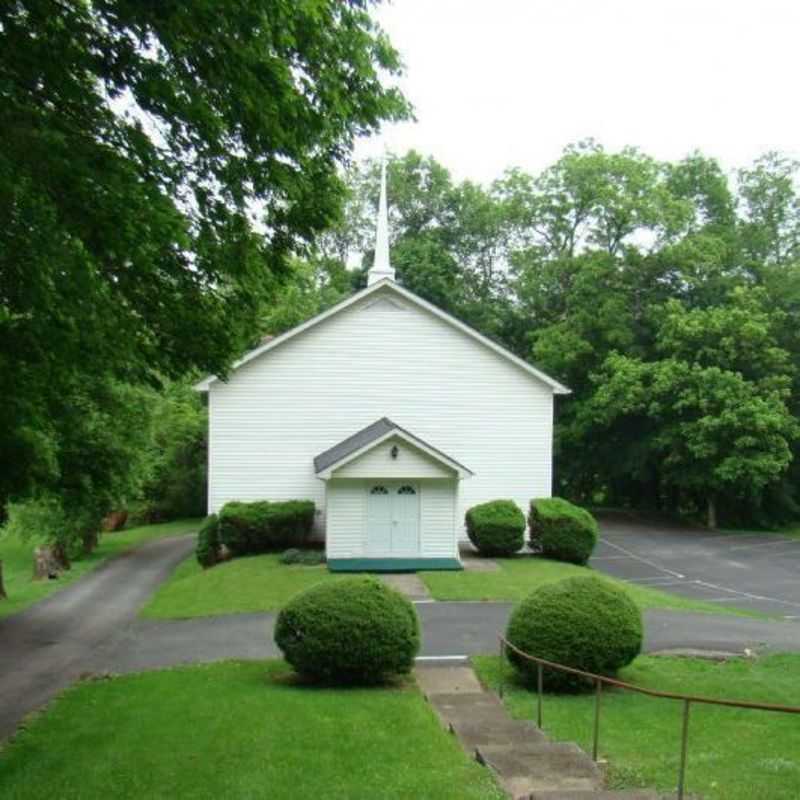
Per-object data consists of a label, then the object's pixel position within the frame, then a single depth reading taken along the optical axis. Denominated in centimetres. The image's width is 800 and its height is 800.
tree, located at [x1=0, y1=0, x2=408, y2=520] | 762
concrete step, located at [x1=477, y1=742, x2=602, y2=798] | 794
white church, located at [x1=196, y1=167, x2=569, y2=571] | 2877
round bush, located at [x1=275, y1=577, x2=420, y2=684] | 1271
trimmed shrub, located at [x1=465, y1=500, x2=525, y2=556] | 2748
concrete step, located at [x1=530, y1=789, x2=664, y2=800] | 700
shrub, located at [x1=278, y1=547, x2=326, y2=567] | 2569
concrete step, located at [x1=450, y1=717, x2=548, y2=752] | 973
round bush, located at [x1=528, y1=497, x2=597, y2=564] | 2767
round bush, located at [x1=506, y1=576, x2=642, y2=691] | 1258
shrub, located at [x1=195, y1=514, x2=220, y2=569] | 2766
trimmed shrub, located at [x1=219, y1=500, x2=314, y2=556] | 2714
